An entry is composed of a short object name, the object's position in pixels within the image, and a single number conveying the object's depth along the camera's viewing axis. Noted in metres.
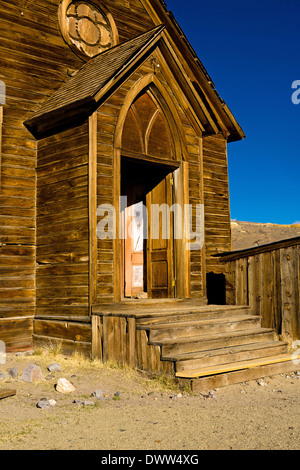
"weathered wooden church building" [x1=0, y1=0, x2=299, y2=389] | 7.23
